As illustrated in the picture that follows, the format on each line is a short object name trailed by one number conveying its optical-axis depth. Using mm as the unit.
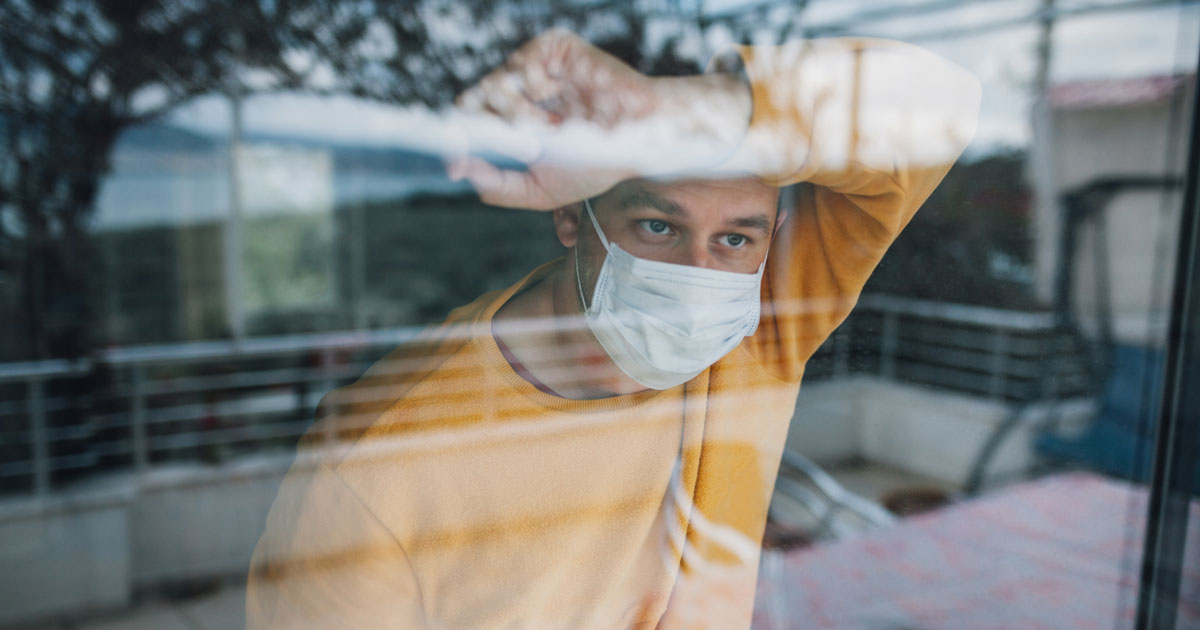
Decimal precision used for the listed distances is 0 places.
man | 810
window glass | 836
